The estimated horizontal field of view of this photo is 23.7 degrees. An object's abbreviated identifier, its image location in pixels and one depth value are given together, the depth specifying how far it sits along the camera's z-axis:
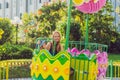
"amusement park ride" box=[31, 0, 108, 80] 6.28
